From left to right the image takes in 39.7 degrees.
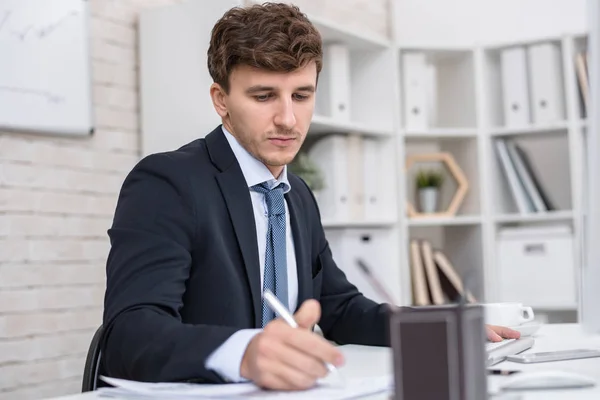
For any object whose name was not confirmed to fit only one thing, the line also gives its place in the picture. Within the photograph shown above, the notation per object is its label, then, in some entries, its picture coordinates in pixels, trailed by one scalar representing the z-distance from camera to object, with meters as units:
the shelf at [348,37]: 3.06
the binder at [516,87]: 3.47
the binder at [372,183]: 3.36
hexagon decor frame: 3.54
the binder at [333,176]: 3.19
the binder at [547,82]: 3.41
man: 1.10
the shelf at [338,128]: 3.04
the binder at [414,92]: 3.53
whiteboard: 2.48
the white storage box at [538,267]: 3.36
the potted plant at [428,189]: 3.57
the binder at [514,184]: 3.49
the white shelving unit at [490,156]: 3.38
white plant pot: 3.56
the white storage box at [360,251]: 3.21
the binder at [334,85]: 3.23
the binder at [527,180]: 3.47
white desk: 0.93
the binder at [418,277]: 3.48
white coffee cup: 1.52
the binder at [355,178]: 3.28
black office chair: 1.39
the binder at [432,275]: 3.49
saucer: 1.52
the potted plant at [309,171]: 3.13
